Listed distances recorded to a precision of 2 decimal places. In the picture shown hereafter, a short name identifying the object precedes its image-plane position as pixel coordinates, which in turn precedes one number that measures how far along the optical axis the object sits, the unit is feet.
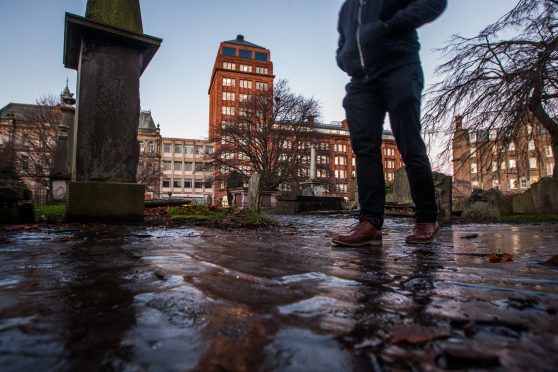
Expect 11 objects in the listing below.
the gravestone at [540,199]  35.68
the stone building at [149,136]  212.58
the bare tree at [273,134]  99.19
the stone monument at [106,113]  13.60
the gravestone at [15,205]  12.95
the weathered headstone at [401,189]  45.79
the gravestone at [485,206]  33.06
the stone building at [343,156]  259.39
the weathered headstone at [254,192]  51.57
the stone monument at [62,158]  35.40
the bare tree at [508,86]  26.84
